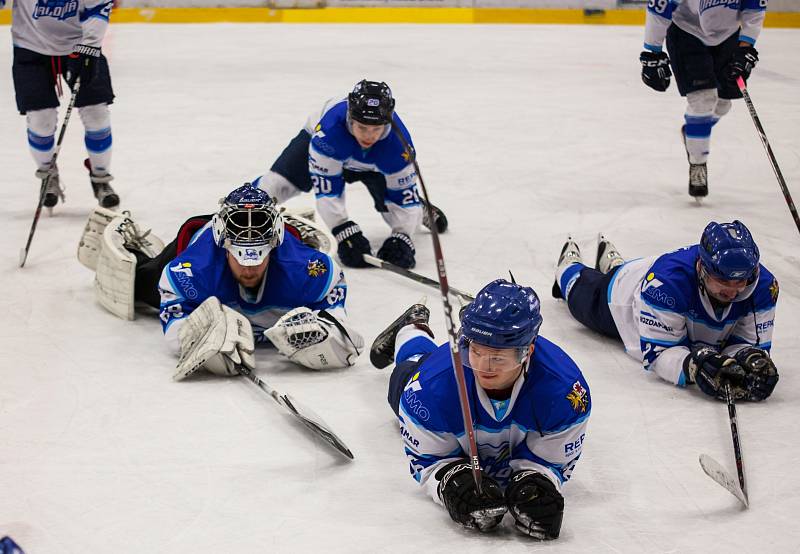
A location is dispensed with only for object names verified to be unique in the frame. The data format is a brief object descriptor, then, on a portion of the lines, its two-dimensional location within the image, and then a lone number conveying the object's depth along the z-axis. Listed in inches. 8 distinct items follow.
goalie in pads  298.2
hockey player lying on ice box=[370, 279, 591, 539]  214.1
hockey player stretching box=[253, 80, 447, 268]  398.9
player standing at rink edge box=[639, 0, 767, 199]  465.7
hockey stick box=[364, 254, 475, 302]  374.3
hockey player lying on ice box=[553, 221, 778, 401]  281.4
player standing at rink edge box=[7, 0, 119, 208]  440.1
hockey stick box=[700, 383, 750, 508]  237.3
